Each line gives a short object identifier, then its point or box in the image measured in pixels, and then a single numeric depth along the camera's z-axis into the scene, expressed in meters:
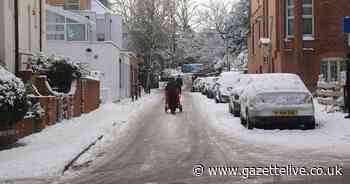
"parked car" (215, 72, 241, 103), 34.79
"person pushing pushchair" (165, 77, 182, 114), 28.22
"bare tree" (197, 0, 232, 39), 87.94
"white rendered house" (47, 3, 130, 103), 38.97
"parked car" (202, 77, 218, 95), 46.25
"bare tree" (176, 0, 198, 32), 84.05
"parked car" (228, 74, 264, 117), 21.67
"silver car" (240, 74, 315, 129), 17.19
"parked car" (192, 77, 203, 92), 66.88
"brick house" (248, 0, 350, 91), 36.34
